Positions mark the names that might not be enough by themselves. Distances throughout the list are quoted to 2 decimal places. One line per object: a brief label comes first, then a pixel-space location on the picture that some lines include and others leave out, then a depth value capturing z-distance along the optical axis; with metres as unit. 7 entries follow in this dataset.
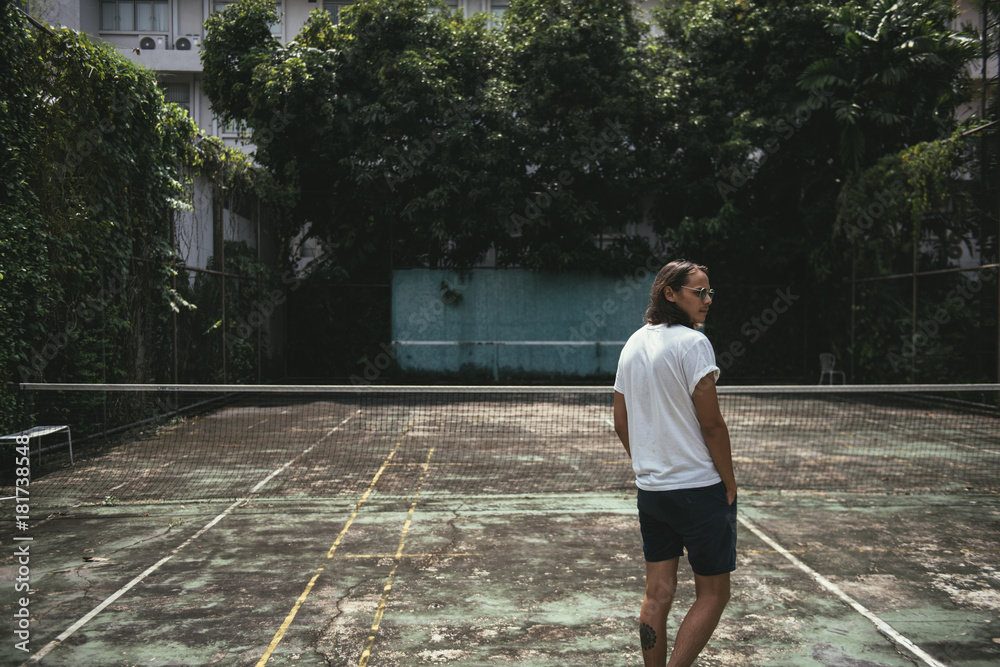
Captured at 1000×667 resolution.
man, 2.89
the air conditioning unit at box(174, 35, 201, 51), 27.88
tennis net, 7.33
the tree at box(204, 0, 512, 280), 17.69
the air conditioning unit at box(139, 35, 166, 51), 28.05
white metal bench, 6.92
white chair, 17.28
